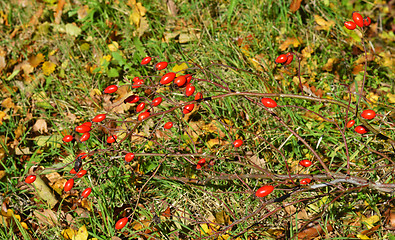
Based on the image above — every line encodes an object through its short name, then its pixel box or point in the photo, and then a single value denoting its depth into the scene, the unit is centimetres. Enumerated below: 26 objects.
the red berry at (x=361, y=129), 154
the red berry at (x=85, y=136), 153
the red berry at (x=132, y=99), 152
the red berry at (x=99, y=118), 152
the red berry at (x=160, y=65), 151
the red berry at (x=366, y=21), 150
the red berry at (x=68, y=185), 153
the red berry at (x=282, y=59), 150
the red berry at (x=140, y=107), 152
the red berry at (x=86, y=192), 156
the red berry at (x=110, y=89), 152
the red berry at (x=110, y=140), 157
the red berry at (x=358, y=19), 149
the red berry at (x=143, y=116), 151
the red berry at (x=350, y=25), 150
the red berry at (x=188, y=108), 155
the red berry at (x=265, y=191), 147
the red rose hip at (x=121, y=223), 154
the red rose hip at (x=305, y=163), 156
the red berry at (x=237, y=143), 157
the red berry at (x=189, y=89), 148
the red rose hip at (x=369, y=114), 148
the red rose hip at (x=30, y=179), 155
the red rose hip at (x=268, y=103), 147
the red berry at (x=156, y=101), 149
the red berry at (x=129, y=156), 153
